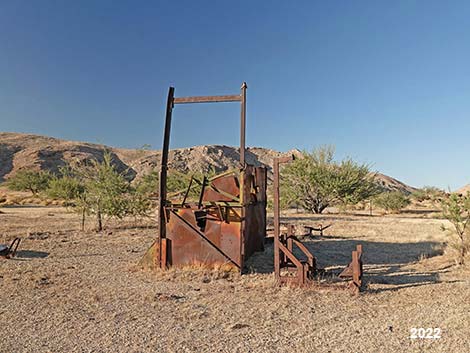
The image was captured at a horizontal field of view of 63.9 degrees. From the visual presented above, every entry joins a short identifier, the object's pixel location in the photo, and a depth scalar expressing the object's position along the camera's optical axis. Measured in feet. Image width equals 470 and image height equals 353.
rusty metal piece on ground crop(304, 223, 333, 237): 45.91
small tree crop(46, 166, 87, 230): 54.08
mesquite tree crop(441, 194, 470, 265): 31.14
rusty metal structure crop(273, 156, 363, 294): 22.17
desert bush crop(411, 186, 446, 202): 152.25
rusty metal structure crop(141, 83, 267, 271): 27.91
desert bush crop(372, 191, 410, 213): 110.11
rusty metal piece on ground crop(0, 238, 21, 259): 32.84
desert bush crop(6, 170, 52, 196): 155.02
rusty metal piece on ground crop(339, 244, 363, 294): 21.83
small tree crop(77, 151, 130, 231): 53.31
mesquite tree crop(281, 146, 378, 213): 87.15
